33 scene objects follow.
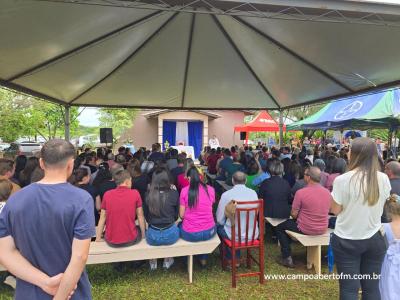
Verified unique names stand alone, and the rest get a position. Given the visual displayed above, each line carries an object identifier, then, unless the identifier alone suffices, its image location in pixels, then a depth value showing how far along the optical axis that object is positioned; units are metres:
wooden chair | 3.21
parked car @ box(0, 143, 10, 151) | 20.64
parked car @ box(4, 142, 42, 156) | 19.85
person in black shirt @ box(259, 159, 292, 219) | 4.04
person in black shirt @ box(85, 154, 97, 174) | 5.37
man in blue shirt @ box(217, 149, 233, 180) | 6.64
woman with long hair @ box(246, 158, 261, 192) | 5.30
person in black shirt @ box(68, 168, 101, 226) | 3.69
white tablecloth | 13.77
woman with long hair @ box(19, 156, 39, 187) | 4.29
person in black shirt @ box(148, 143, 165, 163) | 6.81
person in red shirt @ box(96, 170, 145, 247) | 3.13
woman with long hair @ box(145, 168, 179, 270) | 3.27
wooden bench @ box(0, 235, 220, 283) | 3.07
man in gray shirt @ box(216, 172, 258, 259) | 3.44
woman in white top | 2.00
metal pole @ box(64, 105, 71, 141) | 9.37
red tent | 13.12
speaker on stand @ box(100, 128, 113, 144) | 11.73
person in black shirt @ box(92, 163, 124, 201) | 3.94
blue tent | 6.90
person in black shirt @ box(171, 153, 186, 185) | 5.41
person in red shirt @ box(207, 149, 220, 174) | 8.40
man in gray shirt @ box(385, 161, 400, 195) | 3.54
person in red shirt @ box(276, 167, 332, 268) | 3.48
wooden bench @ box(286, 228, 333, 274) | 3.49
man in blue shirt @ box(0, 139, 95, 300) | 1.36
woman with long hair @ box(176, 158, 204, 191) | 4.82
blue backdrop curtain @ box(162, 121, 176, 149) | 18.02
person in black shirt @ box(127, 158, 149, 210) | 4.44
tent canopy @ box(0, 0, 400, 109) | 3.03
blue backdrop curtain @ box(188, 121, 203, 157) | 18.06
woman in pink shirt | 3.39
